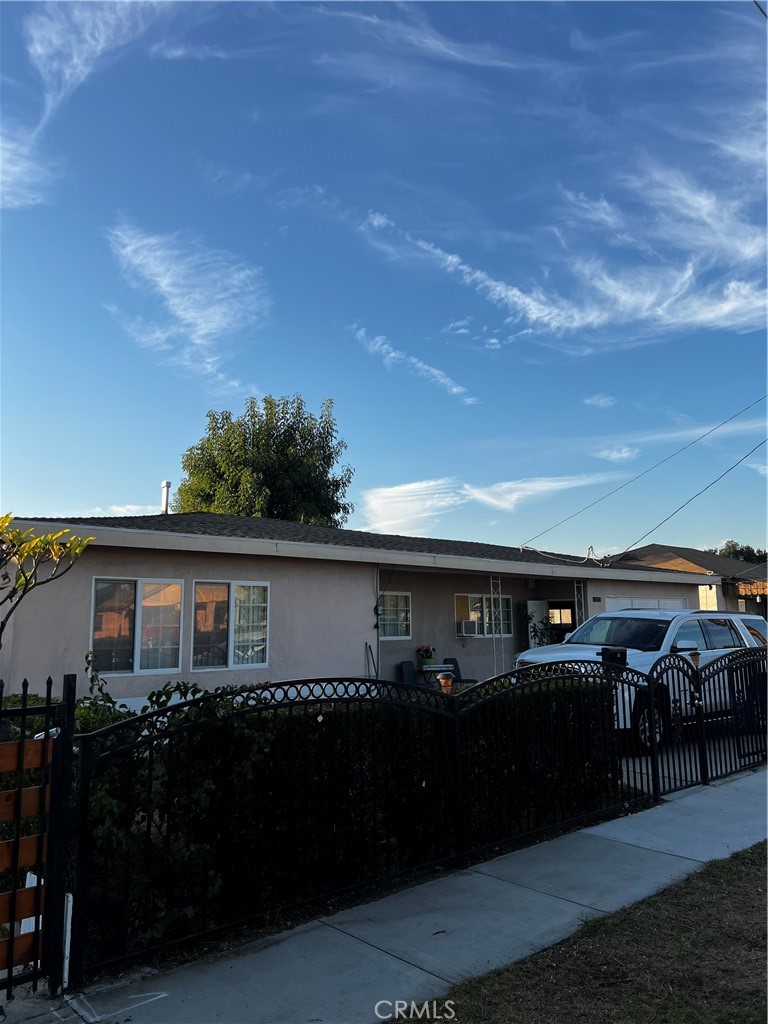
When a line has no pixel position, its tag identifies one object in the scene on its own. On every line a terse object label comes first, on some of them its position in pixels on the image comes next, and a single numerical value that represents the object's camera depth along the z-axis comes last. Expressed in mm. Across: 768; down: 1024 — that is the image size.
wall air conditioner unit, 16766
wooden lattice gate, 3381
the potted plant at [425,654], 15622
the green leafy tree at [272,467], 28438
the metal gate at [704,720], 7809
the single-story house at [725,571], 26359
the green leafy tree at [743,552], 55344
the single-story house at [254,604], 9609
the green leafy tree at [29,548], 6973
